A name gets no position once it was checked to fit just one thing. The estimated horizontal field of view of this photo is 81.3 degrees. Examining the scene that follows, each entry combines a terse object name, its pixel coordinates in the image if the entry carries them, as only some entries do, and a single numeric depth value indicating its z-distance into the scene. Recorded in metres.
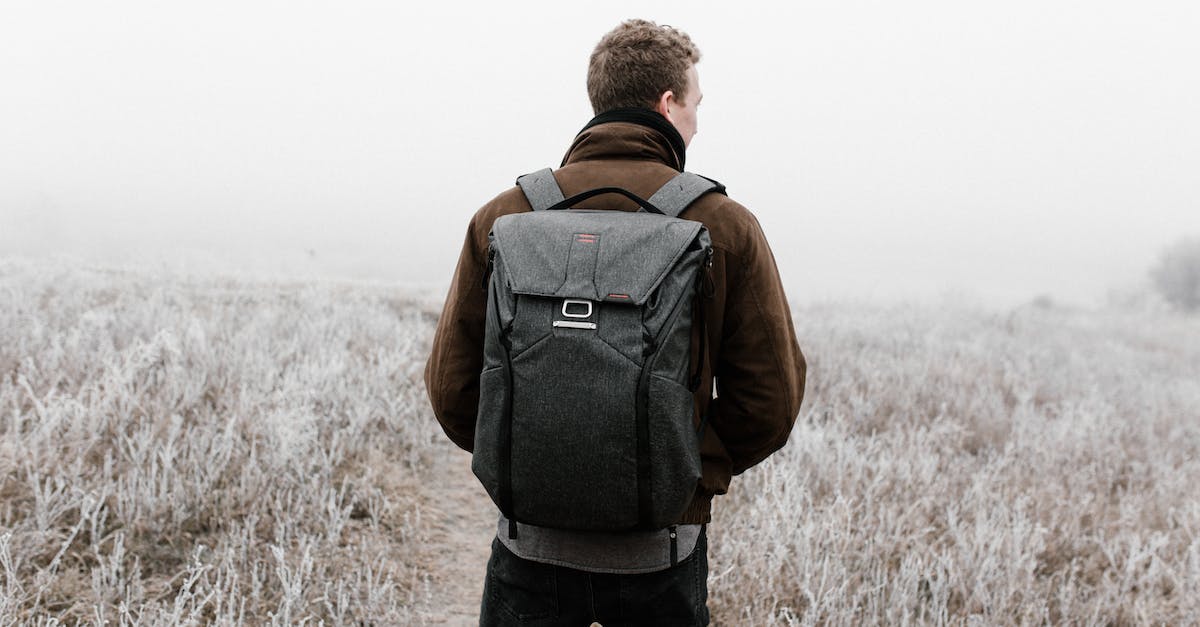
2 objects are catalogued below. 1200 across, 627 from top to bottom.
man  1.68
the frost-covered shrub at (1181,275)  28.62
